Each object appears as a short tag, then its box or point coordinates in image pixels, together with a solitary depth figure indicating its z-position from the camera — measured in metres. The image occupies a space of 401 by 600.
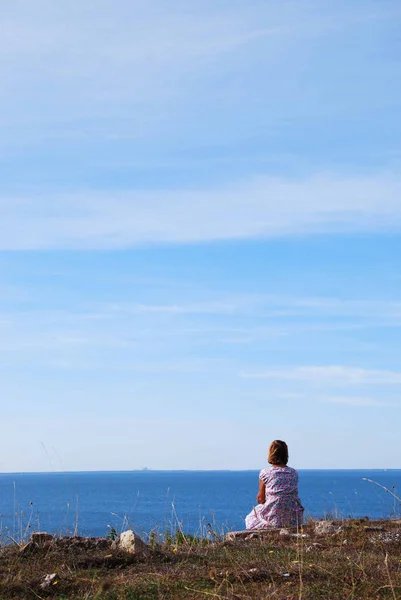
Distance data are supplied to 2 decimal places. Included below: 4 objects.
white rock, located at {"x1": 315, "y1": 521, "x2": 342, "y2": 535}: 10.55
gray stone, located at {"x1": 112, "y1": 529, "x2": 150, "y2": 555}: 8.87
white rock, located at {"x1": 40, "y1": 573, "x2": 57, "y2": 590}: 7.36
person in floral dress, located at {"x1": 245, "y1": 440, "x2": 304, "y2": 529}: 12.13
